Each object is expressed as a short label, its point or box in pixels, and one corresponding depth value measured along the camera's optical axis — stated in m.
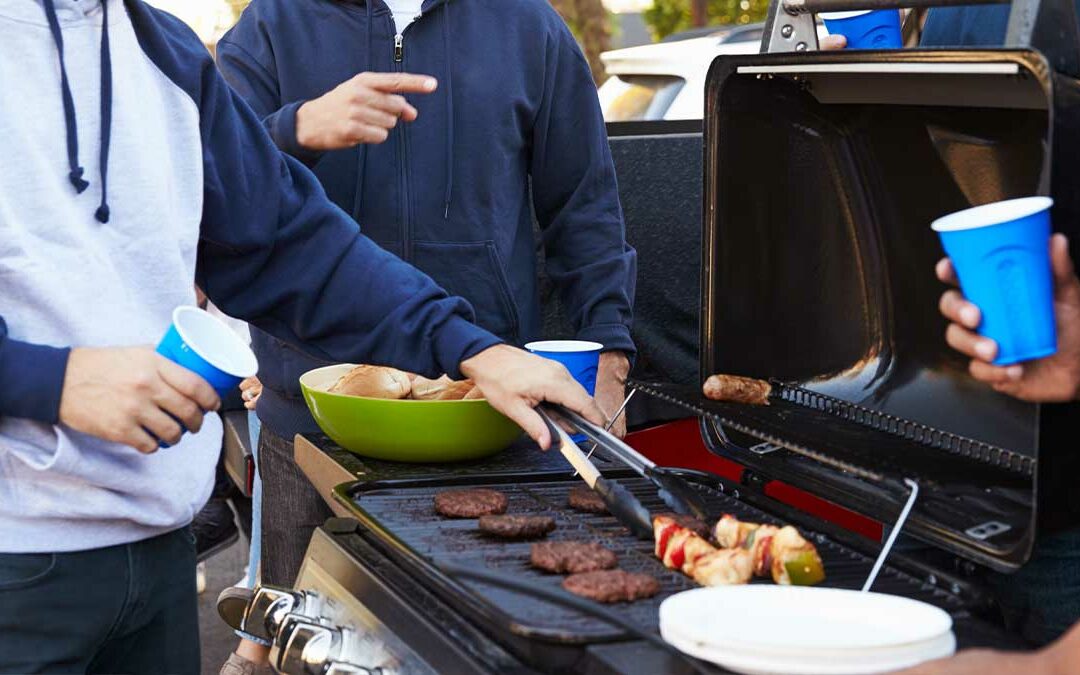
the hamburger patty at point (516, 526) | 1.95
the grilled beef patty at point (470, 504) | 2.07
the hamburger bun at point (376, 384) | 2.54
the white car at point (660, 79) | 5.29
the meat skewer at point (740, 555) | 1.76
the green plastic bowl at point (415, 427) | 2.42
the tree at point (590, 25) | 11.64
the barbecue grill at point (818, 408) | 1.62
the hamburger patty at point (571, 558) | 1.81
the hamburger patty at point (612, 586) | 1.69
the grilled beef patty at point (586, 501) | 2.13
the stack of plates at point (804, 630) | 1.38
